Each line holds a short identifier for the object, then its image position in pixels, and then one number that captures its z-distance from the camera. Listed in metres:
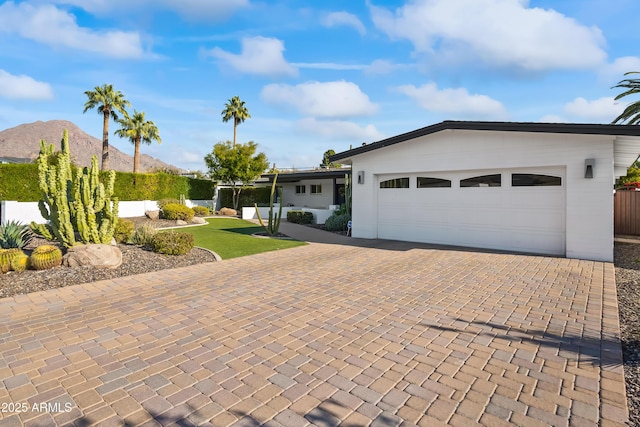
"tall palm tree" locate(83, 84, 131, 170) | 33.34
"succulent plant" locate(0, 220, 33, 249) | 8.88
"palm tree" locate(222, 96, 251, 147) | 45.75
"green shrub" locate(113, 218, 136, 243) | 11.31
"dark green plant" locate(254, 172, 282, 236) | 15.99
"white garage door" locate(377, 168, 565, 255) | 10.91
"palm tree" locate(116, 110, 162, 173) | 36.03
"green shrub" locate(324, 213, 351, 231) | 17.84
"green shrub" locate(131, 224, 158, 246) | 10.94
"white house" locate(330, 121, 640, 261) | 9.94
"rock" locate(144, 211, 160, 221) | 22.36
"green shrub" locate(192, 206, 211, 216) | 26.20
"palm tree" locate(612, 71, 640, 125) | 16.88
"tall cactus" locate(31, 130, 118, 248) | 8.86
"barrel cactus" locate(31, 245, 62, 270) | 7.86
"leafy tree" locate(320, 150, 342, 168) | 60.59
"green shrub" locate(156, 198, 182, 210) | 24.16
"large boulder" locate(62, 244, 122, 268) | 8.18
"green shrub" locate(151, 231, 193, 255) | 10.02
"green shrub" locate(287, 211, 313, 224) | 21.89
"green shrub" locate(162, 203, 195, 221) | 21.70
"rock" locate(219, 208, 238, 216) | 28.33
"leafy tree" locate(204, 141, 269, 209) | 28.00
